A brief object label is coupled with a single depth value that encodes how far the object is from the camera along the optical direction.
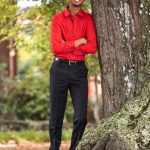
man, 8.76
